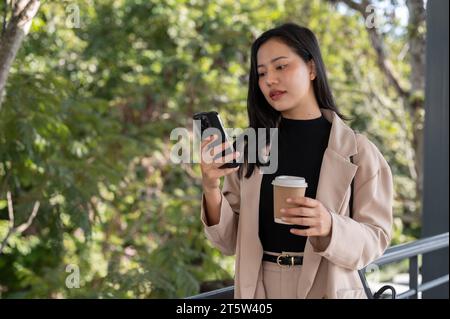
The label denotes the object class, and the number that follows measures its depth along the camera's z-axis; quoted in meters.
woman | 3.47
